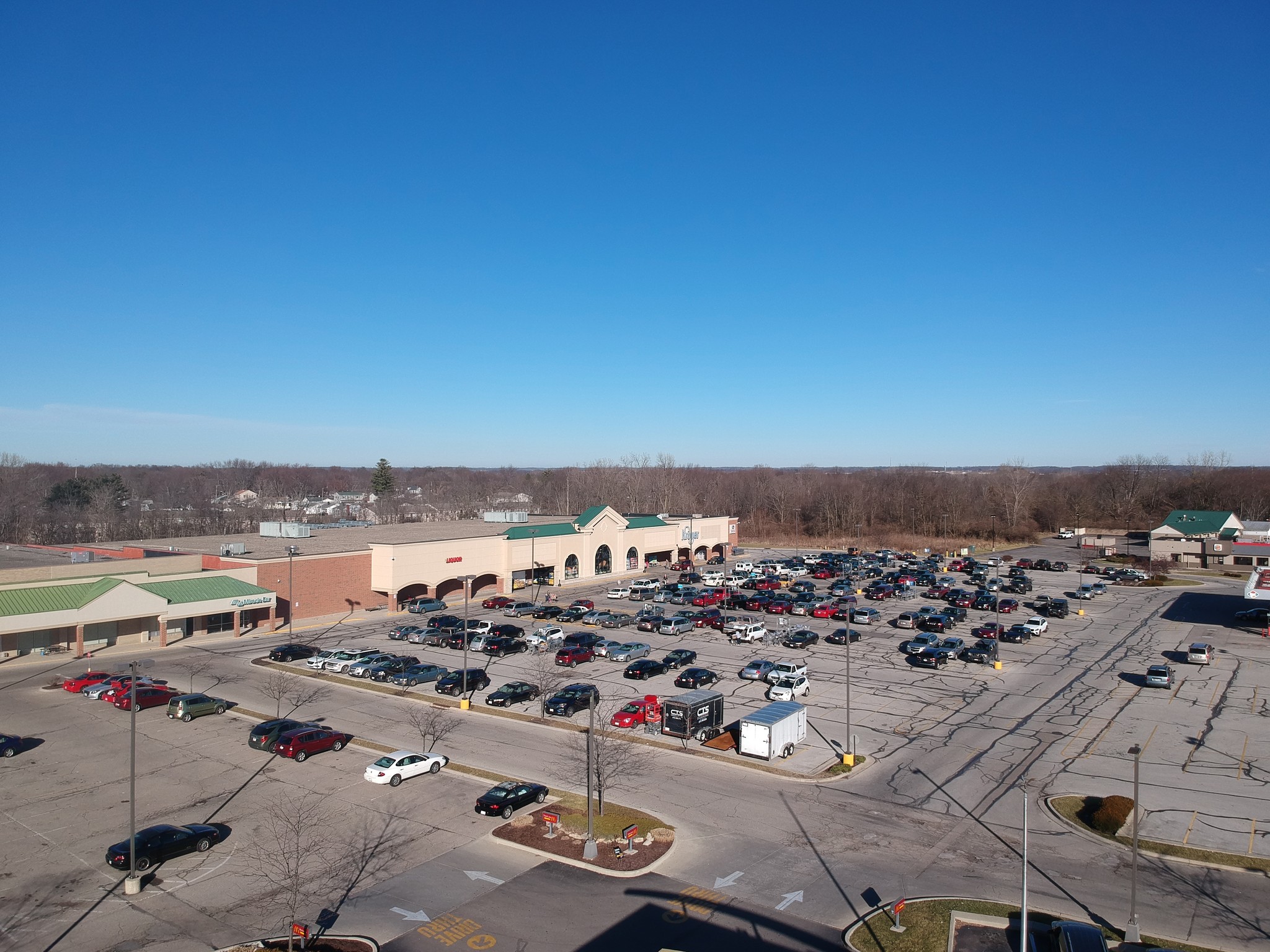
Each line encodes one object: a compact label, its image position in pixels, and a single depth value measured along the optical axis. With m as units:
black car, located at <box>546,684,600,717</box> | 34.81
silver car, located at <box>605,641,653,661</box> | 45.41
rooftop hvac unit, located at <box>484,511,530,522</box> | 83.31
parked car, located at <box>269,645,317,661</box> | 45.03
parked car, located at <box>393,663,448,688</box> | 40.25
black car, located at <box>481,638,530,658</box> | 46.47
